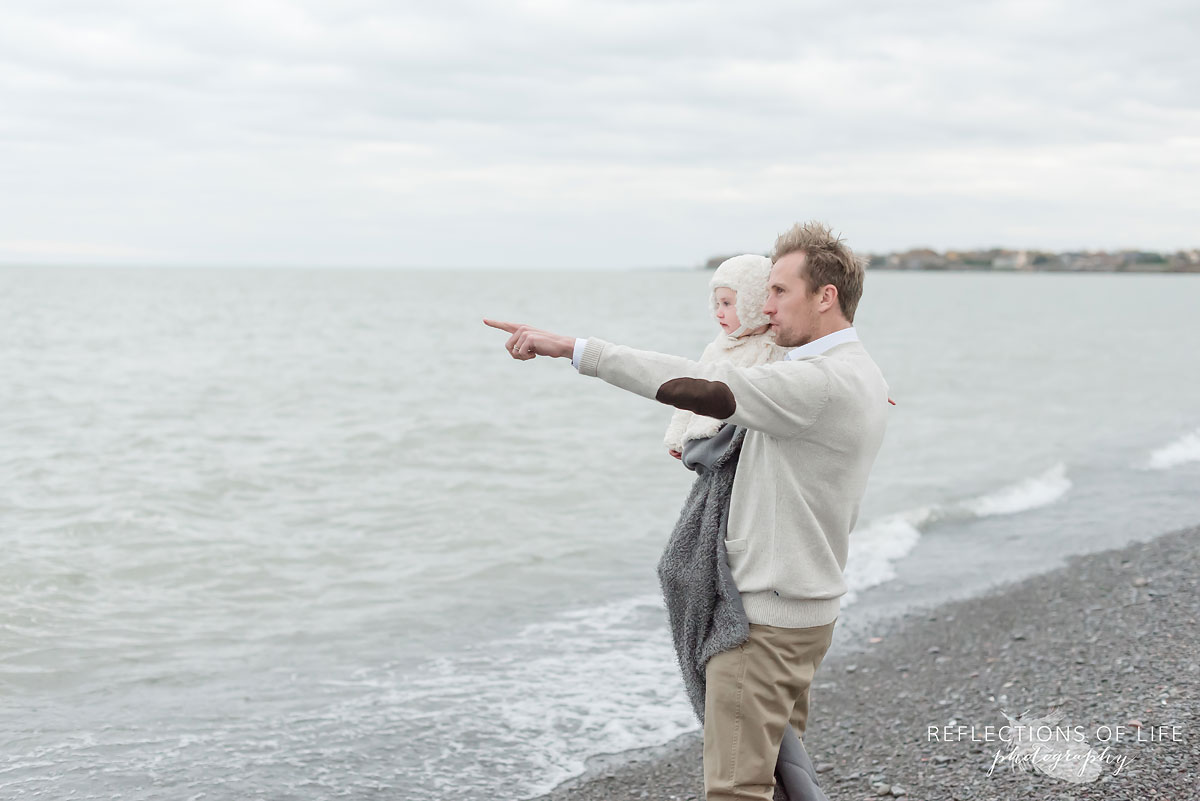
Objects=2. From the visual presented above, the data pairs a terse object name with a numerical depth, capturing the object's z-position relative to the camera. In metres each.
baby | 2.92
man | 2.66
